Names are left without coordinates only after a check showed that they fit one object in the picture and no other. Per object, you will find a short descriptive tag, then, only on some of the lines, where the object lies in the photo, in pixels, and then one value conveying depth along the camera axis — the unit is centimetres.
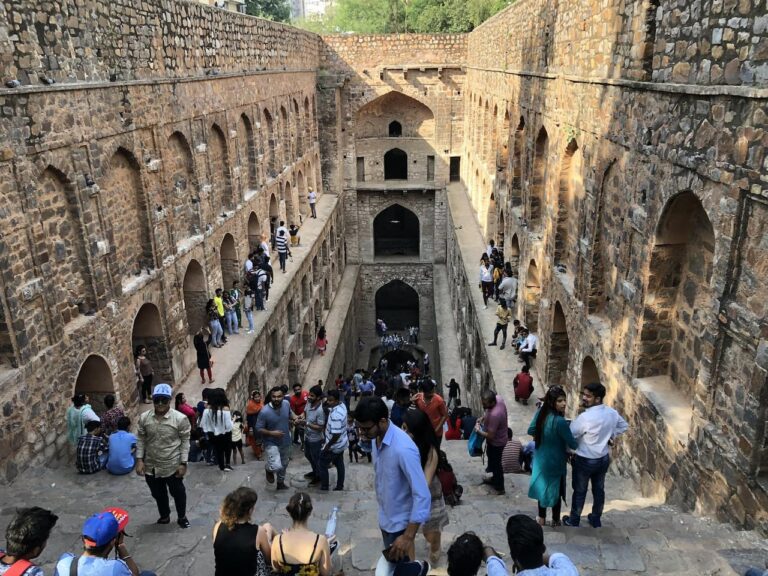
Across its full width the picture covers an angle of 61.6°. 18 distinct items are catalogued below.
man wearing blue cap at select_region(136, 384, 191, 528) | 500
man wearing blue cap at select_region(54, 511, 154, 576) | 326
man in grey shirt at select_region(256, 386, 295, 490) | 639
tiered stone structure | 473
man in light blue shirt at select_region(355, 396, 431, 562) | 354
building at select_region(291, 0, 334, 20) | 9733
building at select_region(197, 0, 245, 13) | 3073
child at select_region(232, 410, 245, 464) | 771
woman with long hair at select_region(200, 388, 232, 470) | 678
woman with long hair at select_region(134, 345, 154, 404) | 923
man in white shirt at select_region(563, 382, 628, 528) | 473
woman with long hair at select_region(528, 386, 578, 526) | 461
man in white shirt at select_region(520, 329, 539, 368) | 1066
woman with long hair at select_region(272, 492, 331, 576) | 338
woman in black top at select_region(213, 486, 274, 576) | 352
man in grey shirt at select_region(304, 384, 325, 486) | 640
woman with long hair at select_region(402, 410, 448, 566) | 392
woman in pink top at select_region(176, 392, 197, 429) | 771
